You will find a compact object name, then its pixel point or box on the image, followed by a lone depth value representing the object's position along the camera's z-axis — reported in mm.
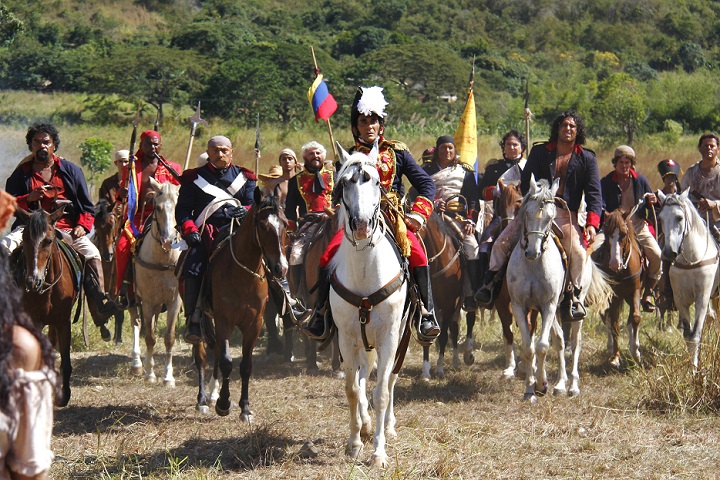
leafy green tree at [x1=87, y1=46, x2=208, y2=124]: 43562
